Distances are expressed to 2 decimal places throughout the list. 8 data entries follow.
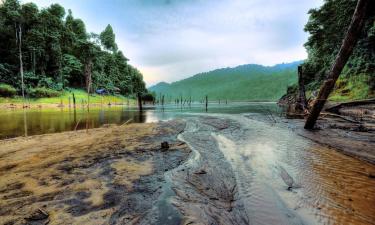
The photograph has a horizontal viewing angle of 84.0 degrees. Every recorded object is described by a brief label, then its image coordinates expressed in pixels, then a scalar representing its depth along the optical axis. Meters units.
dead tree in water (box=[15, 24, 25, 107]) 45.47
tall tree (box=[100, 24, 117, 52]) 77.44
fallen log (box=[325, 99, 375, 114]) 14.22
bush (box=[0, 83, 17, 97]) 38.18
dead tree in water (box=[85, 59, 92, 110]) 58.99
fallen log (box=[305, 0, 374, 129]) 8.02
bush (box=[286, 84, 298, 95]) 55.93
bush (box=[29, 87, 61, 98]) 43.22
